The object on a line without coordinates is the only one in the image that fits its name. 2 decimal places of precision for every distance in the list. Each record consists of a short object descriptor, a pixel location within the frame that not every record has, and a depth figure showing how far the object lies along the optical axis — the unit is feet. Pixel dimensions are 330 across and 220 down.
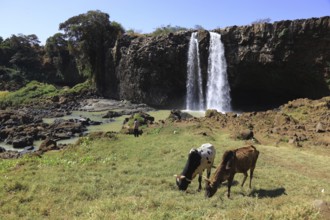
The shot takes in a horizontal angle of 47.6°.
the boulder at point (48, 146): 78.43
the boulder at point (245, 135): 72.23
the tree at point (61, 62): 266.57
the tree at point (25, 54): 291.38
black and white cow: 38.81
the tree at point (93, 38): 197.06
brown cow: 35.45
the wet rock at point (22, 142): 98.43
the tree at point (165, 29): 192.71
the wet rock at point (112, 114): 150.20
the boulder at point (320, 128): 76.69
